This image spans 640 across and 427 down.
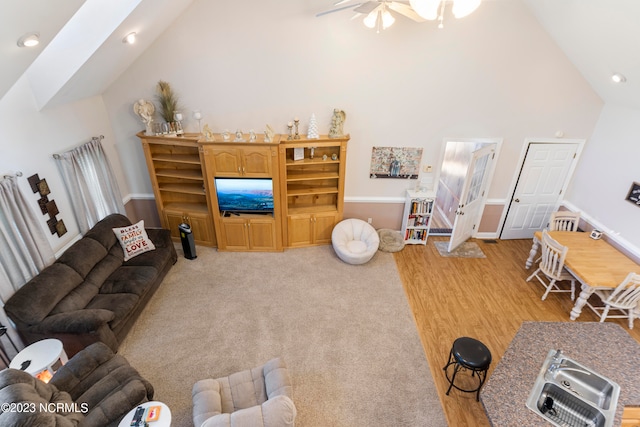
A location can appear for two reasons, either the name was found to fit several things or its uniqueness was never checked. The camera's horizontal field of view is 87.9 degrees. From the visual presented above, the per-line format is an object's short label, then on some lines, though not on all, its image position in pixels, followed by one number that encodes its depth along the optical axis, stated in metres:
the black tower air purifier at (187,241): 5.45
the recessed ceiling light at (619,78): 4.32
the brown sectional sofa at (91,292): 3.63
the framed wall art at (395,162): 5.69
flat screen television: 5.39
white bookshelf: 5.91
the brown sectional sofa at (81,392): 2.46
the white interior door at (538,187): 5.71
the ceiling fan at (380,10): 2.92
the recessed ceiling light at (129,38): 3.89
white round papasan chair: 5.52
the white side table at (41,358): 3.27
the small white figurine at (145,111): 5.07
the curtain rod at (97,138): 5.00
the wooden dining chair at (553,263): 4.59
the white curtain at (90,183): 4.50
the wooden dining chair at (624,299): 4.00
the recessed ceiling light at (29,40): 2.59
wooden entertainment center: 5.18
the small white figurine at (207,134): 5.13
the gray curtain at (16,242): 3.54
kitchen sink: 2.56
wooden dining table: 4.28
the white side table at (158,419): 2.84
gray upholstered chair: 2.58
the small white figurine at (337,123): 5.20
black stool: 3.23
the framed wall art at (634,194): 4.68
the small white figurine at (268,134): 5.12
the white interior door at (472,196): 5.41
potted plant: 5.05
